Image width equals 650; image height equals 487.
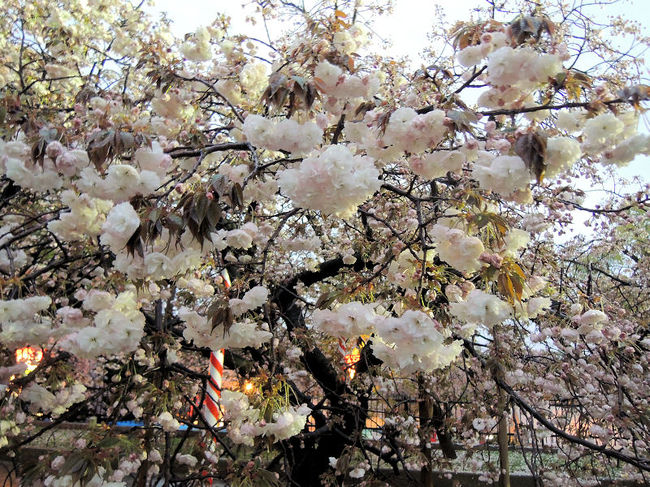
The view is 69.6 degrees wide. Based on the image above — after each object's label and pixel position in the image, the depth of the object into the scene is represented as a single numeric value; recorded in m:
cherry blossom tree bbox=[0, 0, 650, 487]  1.26
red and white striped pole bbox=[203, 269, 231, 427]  2.79
